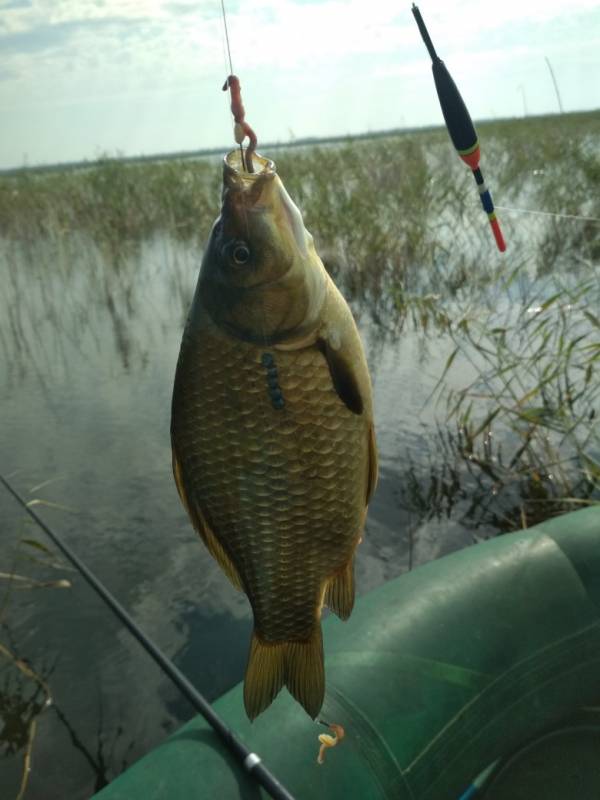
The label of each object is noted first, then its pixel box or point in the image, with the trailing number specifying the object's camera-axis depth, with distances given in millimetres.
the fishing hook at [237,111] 271
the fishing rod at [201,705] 423
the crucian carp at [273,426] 305
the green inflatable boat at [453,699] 466
